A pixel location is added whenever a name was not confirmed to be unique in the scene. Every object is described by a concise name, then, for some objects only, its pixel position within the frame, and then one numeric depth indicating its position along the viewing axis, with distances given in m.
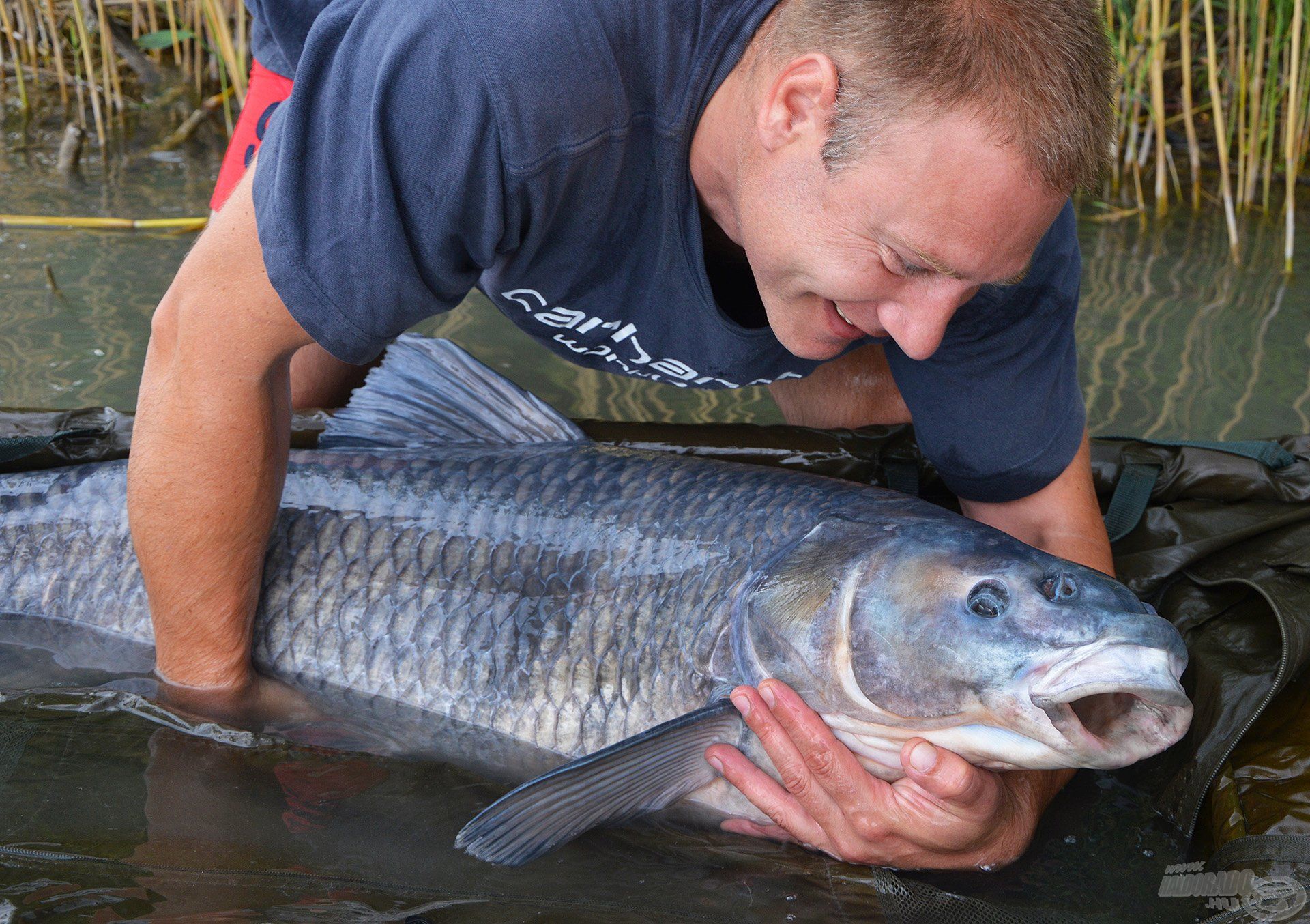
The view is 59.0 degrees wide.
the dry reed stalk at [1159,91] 4.43
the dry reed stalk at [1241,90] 4.54
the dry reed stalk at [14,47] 5.49
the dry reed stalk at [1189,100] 4.54
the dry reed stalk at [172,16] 5.35
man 1.40
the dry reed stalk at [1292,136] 4.34
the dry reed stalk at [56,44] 5.38
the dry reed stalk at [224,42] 4.75
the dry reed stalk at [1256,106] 4.48
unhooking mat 1.47
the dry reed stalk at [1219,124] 4.35
